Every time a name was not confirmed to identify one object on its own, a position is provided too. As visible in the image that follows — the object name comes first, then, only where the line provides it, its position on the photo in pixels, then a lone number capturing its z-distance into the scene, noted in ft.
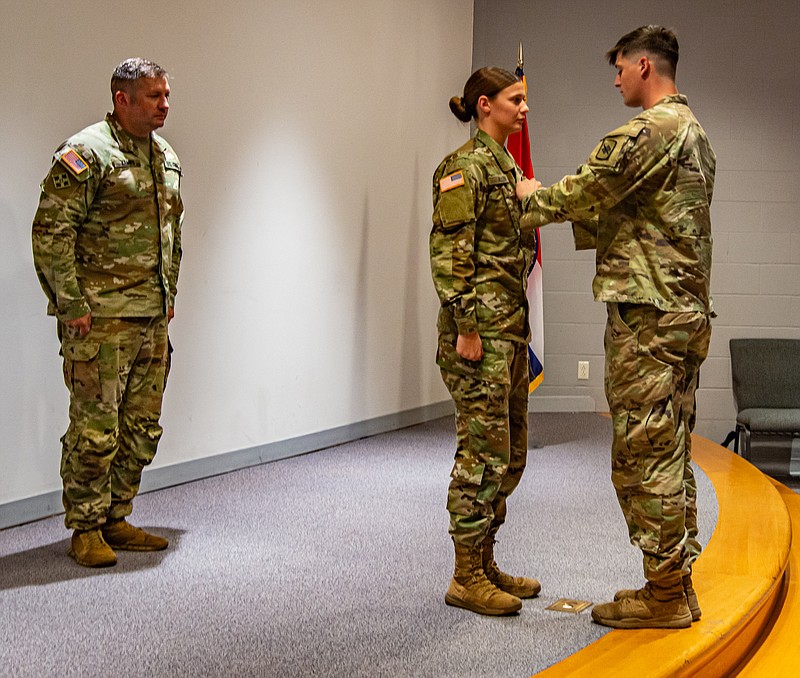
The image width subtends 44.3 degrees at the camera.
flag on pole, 16.89
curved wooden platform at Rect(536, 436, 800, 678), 7.44
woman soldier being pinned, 8.43
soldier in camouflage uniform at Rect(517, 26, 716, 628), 7.80
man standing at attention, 9.61
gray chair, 18.42
